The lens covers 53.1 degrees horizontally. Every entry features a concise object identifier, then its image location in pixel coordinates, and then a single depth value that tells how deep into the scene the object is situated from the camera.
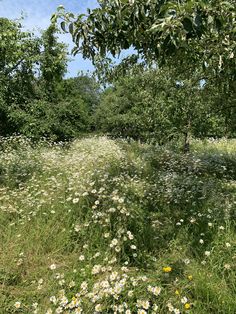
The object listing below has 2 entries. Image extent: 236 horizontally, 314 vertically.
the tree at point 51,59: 7.99
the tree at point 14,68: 7.12
